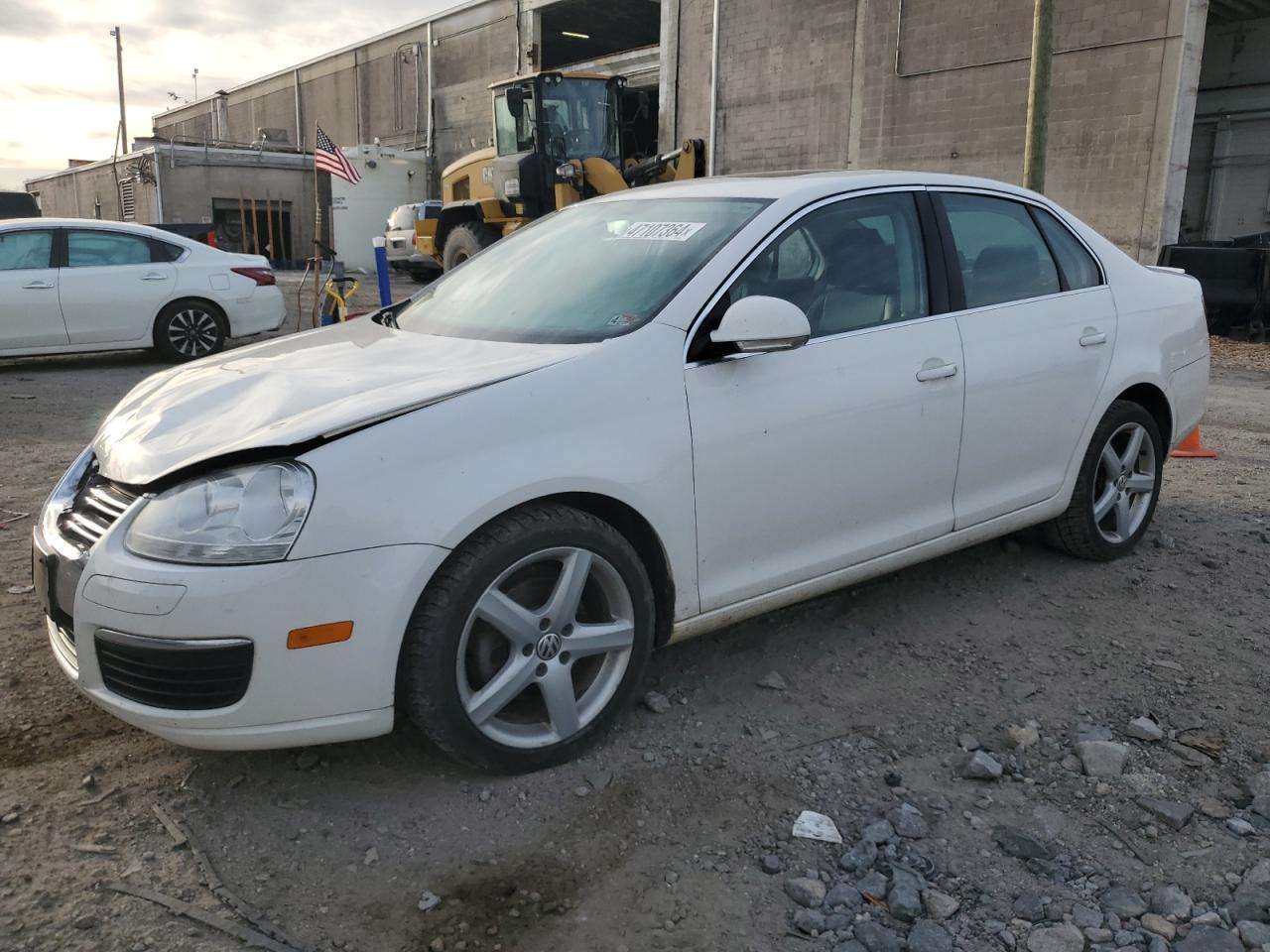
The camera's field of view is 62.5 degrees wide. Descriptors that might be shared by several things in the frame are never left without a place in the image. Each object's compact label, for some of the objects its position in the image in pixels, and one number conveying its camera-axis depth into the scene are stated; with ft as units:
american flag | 55.21
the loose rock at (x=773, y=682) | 11.00
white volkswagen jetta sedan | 7.97
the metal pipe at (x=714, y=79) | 72.63
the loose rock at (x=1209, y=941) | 7.12
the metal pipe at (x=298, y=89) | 148.36
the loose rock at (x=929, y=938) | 7.13
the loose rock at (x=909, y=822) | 8.41
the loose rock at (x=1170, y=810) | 8.61
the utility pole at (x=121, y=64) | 181.47
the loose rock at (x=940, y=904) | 7.49
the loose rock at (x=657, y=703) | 10.49
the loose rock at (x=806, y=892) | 7.63
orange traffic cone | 21.30
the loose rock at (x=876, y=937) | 7.15
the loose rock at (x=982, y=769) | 9.22
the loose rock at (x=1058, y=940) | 7.13
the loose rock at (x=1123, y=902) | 7.50
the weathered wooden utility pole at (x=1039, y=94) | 36.22
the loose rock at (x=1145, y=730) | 9.97
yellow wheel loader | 50.29
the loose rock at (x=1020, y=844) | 8.18
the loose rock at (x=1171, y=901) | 7.50
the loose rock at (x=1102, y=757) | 9.36
